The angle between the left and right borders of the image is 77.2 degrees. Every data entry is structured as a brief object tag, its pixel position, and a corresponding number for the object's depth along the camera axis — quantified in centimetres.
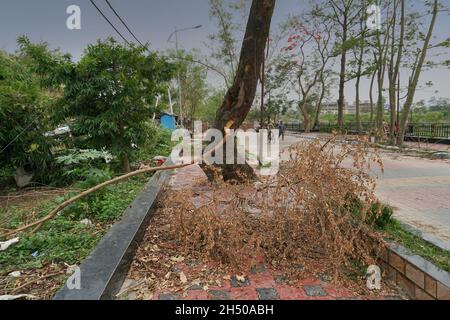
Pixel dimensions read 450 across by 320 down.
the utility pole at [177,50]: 1841
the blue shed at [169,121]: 2975
